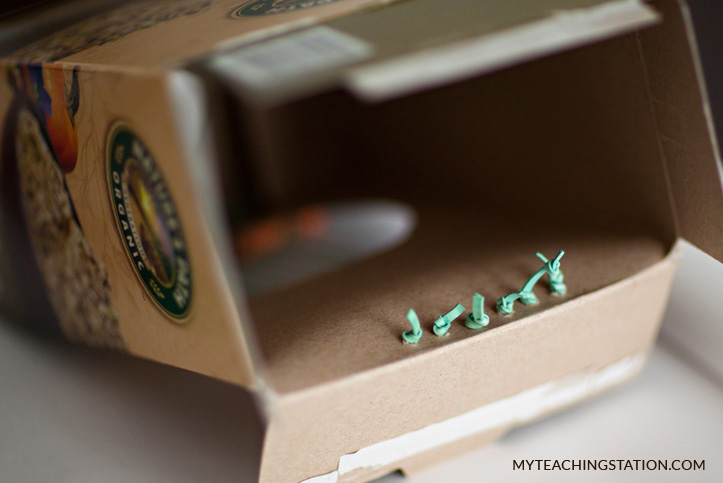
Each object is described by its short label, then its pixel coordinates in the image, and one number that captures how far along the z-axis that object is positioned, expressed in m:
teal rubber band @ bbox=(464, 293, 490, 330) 0.55
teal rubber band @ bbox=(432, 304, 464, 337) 0.55
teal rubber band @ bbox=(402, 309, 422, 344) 0.55
